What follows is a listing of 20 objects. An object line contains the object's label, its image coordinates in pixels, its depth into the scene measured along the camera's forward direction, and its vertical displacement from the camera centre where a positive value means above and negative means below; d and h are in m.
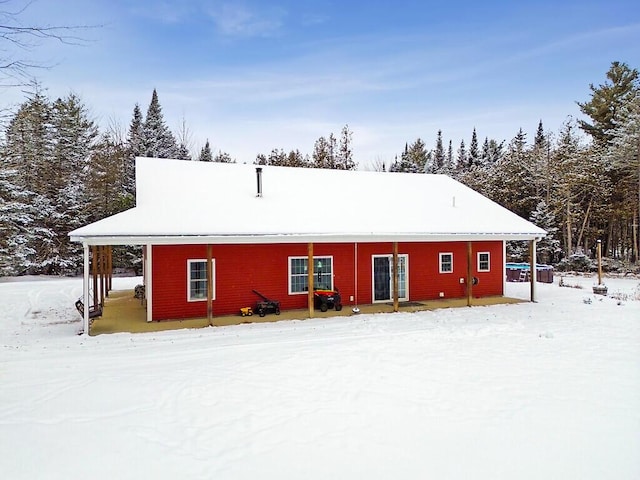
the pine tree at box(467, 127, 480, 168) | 48.95 +10.08
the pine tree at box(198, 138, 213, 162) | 39.62 +7.88
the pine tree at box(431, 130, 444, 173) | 52.78 +10.77
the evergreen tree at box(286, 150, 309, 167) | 35.83 +6.63
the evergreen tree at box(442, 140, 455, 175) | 46.16 +8.94
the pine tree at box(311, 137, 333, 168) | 36.25 +7.17
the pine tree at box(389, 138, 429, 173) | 37.56 +8.57
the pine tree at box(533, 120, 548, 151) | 29.98 +6.77
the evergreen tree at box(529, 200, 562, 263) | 28.19 +0.81
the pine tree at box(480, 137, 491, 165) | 45.14 +9.78
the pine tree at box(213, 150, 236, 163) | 38.88 +7.50
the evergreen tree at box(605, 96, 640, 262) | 24.84 +4.30
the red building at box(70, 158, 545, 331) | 11.30 +0.09
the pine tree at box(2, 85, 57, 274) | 24.17 +3.01
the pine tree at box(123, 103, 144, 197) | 31.15 +7.84
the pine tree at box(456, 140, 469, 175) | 53.84 +10.32
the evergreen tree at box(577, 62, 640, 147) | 30.34 +10.02
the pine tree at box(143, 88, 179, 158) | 36.25 +8.96
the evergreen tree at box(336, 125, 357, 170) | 36.56 +7.40
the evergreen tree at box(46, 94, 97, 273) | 26.22 +4.29
